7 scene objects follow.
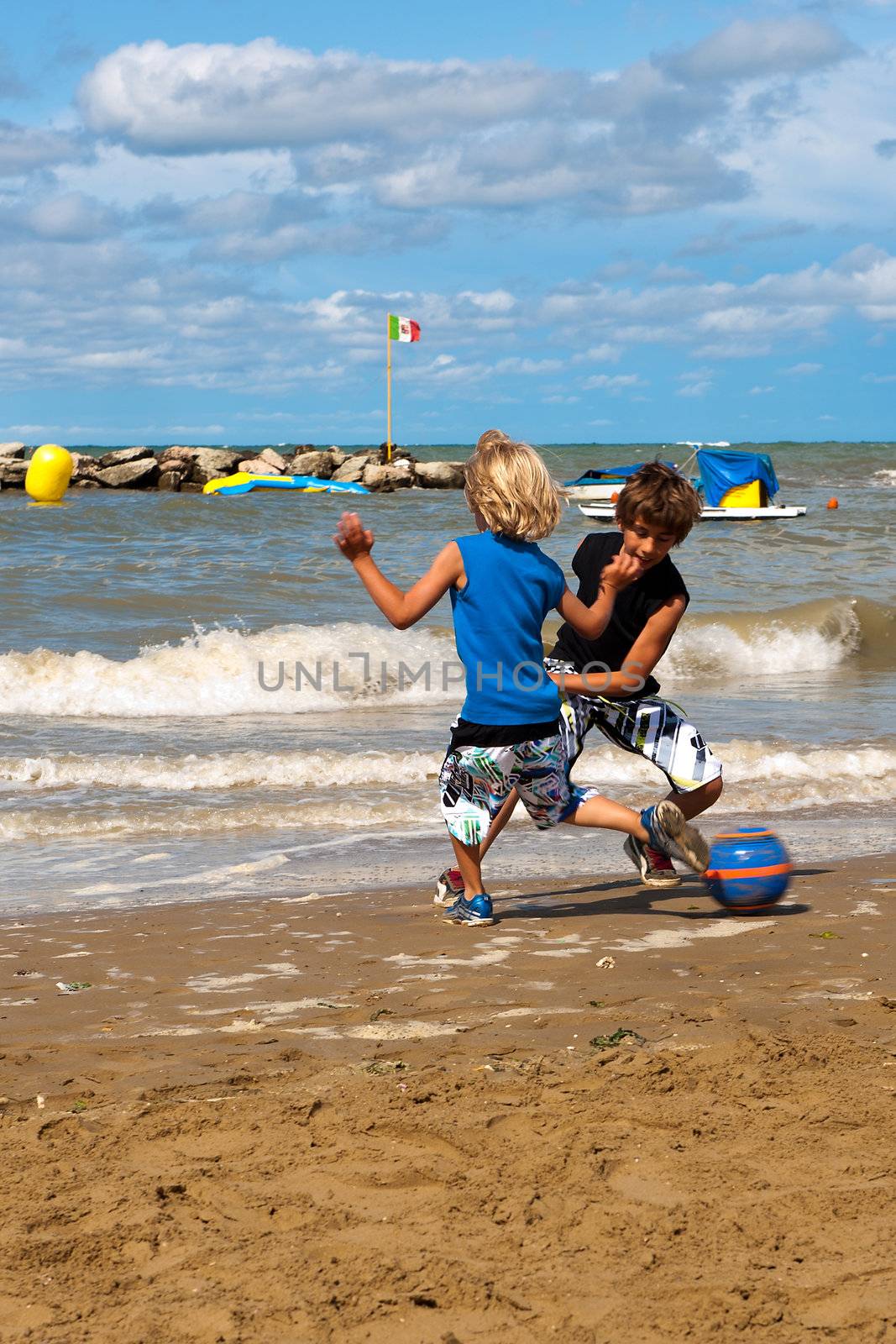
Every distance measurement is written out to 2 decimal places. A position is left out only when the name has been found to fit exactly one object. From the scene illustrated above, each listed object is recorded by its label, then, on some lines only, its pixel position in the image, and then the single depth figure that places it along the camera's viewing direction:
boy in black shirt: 4.54
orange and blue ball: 4.67
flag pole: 42.81
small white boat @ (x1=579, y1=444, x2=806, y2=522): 31.28
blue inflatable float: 37.09
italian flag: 42.97
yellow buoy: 32.47
